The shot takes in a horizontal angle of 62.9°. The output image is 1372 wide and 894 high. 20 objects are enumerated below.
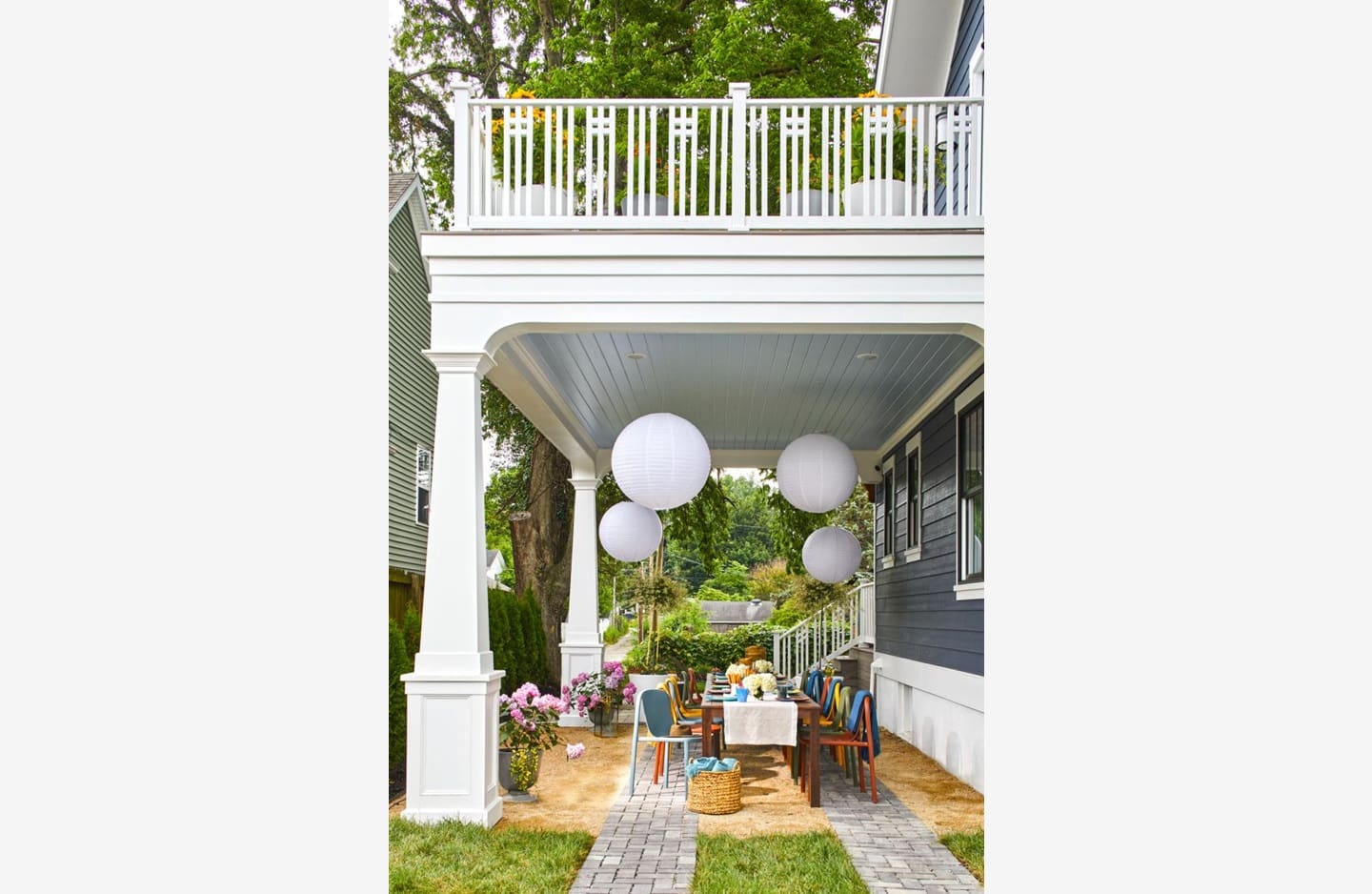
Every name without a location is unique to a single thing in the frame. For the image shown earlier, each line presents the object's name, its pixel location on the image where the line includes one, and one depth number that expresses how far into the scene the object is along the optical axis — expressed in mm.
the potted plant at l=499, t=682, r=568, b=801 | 6992
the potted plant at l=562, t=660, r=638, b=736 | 11039
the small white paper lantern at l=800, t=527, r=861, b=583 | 11266
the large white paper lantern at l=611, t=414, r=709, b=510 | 7207
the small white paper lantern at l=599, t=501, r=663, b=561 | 10219
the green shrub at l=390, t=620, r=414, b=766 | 8734
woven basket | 6742
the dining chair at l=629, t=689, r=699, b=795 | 7590
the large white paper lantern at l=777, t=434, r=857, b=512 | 8500
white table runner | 7148
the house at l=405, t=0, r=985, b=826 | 6164
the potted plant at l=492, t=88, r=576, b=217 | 6410
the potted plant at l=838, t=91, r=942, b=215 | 6414
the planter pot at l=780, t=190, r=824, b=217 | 6391
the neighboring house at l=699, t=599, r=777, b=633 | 25141
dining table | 6992
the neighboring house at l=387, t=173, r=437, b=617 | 13781
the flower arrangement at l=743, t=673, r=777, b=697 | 7543
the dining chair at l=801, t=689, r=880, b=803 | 7262
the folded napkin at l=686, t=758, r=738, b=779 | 6789
